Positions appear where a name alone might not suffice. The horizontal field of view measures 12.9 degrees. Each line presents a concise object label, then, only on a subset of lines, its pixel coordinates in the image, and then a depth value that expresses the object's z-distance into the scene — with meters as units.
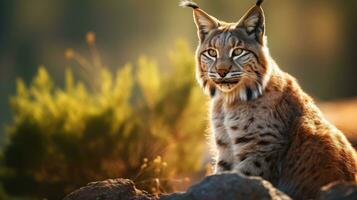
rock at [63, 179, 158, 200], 10.41
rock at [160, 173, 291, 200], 9.05
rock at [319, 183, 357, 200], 8.73
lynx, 10.92
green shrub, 18.12
